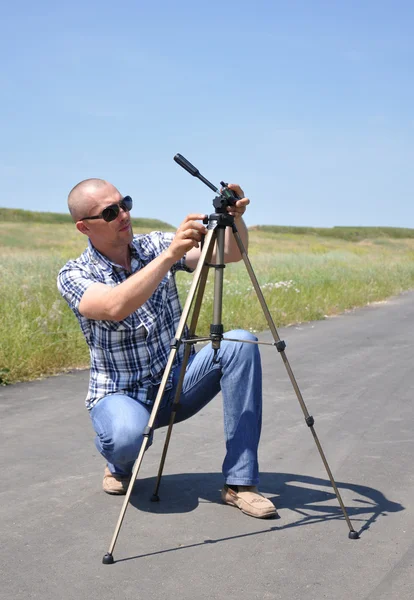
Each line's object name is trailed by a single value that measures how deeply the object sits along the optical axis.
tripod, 3.33
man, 3.65
